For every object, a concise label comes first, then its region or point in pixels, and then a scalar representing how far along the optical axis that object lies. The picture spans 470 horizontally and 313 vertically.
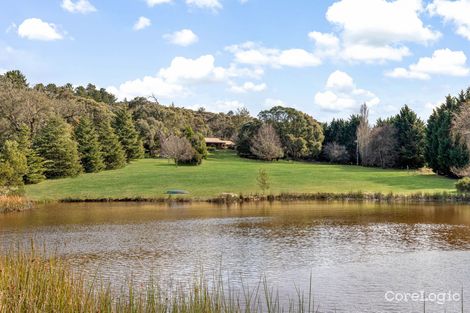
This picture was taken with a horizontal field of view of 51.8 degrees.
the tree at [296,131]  93.69
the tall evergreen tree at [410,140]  79.99
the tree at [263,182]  49.50
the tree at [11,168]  43.56
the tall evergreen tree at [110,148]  70.19
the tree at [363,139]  84.38
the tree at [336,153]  90.81
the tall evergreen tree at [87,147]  66.06
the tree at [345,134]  92.44
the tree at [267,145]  89.75
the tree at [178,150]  75.50
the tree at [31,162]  56.50
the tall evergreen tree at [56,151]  60.50
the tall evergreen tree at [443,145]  61.00
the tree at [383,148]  81.44
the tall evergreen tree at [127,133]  78.31
